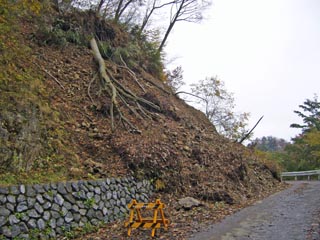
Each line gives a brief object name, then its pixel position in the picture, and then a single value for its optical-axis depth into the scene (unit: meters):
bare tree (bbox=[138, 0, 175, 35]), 23.23
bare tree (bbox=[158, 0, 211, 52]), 24.11
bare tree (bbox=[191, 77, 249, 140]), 27.88
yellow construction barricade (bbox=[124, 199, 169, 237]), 7.18
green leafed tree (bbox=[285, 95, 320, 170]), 29.01
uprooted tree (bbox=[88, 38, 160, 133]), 12.20
